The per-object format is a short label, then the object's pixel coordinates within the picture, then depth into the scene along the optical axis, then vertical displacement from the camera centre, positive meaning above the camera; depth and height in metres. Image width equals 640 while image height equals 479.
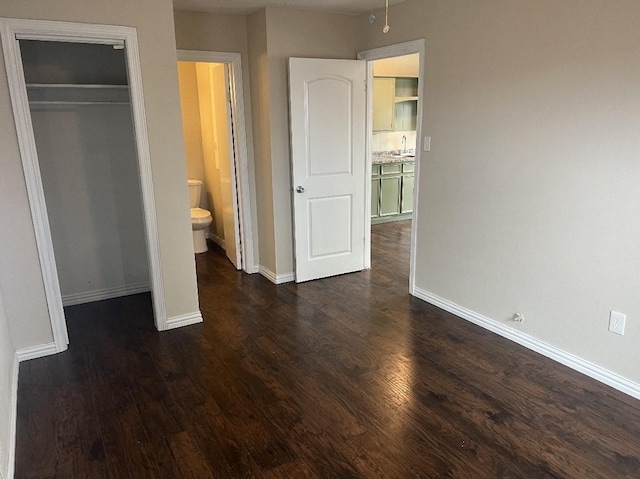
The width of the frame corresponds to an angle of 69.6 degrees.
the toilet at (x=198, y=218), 5.20 -0.92
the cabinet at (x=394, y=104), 6.68 +0.41
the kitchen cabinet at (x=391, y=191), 6.66 -0.86
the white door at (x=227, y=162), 4.43 -0.27
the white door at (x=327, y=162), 4.06 -0.27
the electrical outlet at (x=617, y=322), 2.57 -1.07
